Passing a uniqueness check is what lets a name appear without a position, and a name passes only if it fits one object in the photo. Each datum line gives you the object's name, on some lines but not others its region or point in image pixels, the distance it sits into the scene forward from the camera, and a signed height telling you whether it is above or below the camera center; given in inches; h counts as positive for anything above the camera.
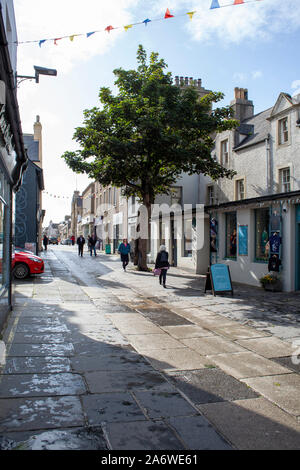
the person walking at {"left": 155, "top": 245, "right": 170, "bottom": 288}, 554.7 -30.5
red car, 601.3 -40.6
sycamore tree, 656.4 +196.4
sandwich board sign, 480.7 -50.3
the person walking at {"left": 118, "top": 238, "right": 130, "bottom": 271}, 782.5 -22.6
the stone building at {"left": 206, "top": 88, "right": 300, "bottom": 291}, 525.0 +88.8
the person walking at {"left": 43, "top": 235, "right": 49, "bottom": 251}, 1498.6 -3.2
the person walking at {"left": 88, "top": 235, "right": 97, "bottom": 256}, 1219.9 -6.2
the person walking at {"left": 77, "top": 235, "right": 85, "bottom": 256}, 1182.9 -7.5
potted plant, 527.2 -58.8
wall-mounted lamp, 449.4 +199.3
